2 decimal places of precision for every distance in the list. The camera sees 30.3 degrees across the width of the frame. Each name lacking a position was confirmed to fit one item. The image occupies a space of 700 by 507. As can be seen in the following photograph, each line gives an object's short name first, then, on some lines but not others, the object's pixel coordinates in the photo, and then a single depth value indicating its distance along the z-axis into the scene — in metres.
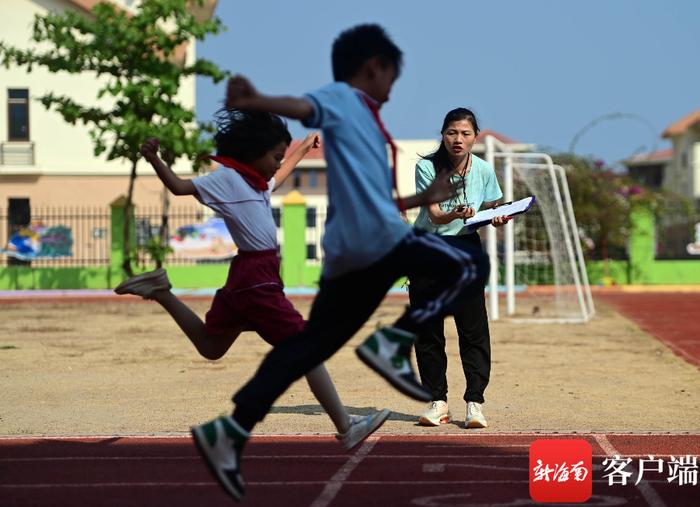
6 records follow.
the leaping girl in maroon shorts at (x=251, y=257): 6.78
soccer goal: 20.05
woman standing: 8.39
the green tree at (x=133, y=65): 29.83
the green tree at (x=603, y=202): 33.81
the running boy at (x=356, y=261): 5.35
